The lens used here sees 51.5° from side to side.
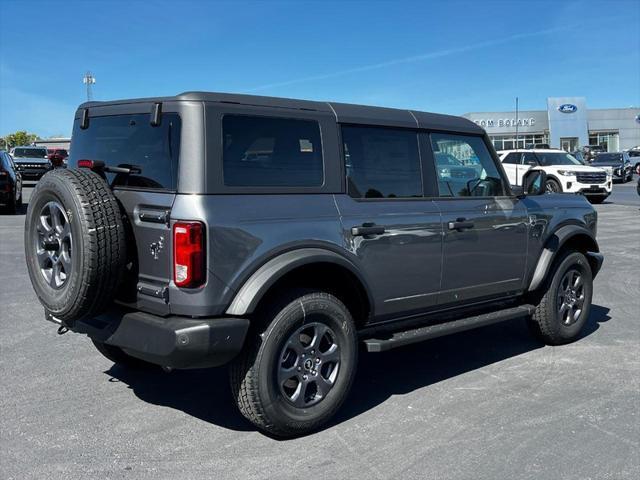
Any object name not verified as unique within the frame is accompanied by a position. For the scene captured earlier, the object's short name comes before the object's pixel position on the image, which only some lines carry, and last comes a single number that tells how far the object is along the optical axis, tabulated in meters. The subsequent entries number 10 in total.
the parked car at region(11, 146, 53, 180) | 28.91
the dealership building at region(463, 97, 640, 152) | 65.12
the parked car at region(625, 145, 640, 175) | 39.47
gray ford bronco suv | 3.64
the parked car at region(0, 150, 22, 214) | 16.38
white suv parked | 21.27
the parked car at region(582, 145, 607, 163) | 45.70
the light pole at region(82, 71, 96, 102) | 68.75
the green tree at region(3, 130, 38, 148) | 99.81
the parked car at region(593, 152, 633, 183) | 35.47
